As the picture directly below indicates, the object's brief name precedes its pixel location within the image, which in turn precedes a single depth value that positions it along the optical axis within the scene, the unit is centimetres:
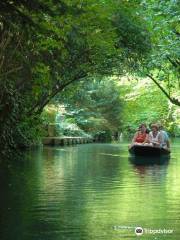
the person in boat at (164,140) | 2635
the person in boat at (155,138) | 2604
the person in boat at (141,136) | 2697
